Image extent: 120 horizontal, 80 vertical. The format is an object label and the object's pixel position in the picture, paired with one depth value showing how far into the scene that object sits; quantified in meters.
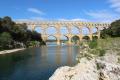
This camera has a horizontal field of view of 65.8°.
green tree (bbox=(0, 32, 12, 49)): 28.87
